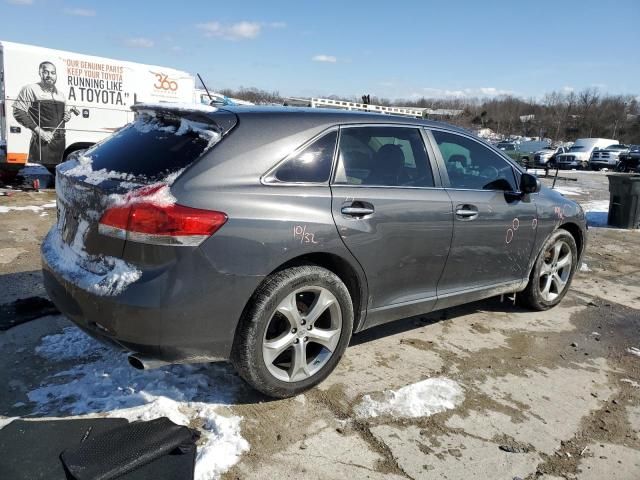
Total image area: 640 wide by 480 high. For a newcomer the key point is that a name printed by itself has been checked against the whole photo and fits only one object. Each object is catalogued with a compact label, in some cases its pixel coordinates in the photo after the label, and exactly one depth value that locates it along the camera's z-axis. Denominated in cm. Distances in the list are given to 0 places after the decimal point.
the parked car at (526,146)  4028
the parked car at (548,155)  3469
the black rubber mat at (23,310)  395
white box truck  978
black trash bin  984
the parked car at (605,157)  3309
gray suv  259
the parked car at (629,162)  3008
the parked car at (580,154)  3441
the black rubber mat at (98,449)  231
